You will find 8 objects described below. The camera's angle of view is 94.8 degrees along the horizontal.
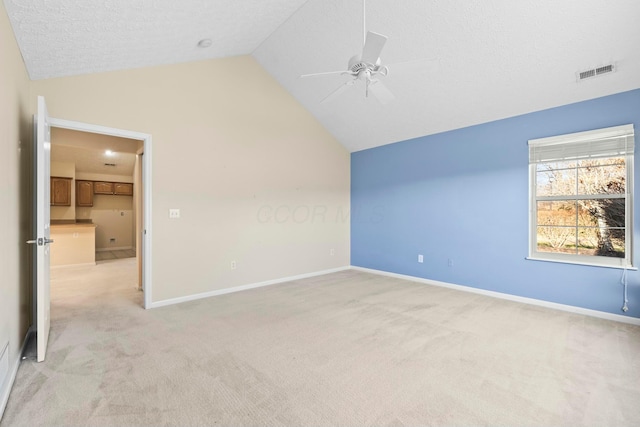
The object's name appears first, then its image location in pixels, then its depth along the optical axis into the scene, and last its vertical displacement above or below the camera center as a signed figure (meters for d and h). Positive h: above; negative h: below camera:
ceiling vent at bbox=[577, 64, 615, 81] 2.97 +1.44
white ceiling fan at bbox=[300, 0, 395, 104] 2.07 +1.14
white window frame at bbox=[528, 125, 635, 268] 3.16 +0.66
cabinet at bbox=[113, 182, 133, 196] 8.78 +0.72
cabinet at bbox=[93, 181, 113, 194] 8.42 +0.72
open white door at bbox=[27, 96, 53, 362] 2.21 -0.13
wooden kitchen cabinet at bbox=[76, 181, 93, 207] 8.08 +0.53
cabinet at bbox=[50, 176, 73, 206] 7.31 +0.54
